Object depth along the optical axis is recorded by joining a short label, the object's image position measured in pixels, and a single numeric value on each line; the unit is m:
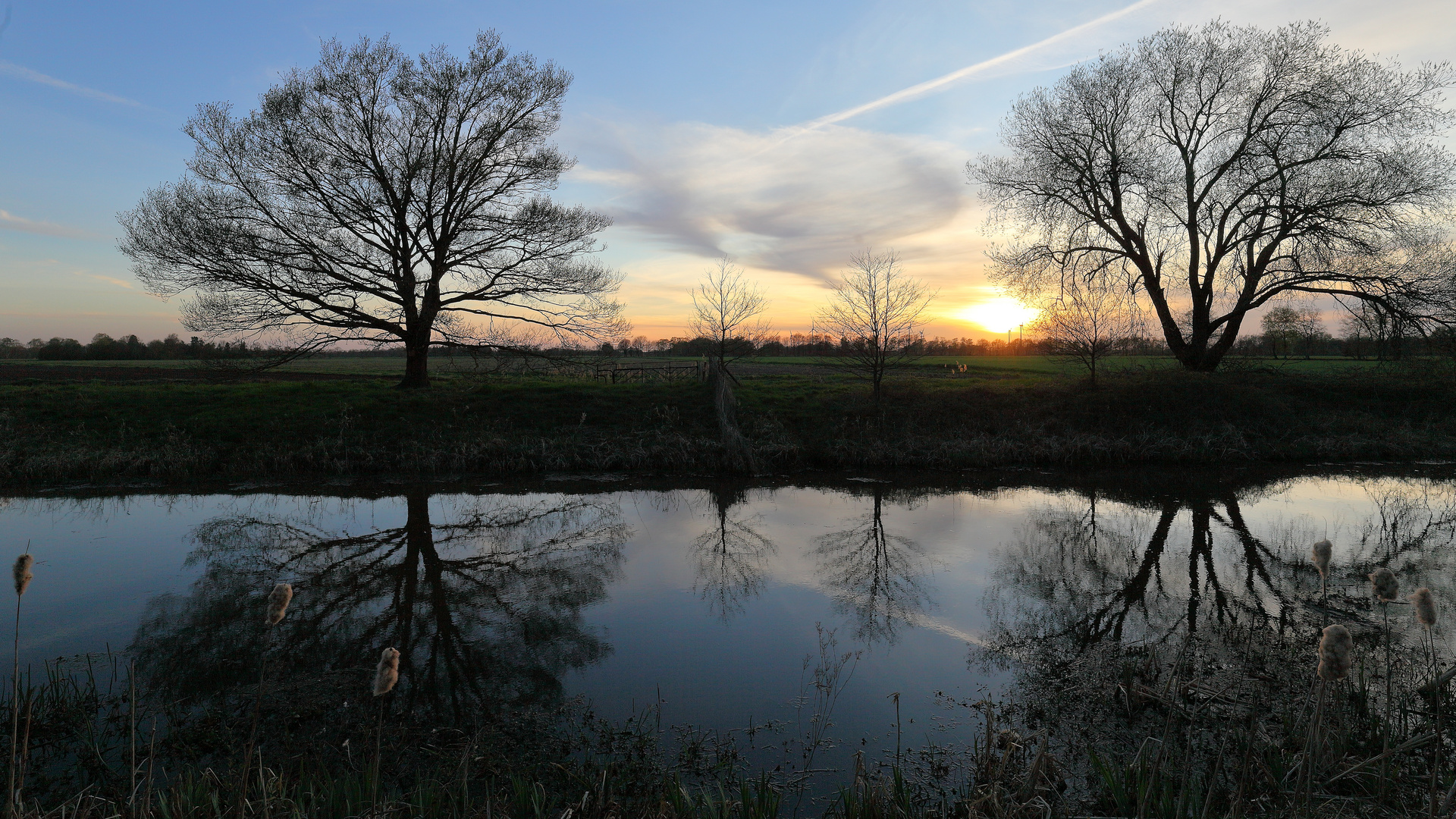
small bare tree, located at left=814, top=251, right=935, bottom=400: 20.11
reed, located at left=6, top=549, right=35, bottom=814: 2.44
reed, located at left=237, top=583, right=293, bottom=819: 2.59
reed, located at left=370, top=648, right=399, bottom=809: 2.44
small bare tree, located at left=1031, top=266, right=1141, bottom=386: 22.45
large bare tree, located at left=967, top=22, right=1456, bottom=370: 21.84
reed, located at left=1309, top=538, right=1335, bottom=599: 3.22
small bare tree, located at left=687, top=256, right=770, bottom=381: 22.47
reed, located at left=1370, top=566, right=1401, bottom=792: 3.35
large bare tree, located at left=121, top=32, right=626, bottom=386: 18.61
